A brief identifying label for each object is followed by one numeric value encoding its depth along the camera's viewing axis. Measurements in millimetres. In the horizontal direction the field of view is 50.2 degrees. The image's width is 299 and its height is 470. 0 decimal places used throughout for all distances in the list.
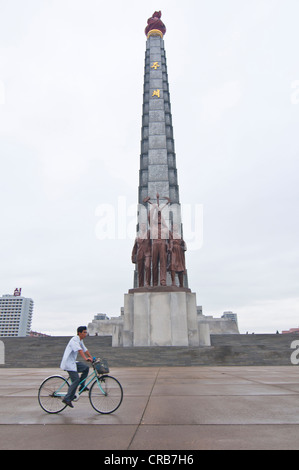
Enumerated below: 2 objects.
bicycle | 4867
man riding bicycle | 4770
